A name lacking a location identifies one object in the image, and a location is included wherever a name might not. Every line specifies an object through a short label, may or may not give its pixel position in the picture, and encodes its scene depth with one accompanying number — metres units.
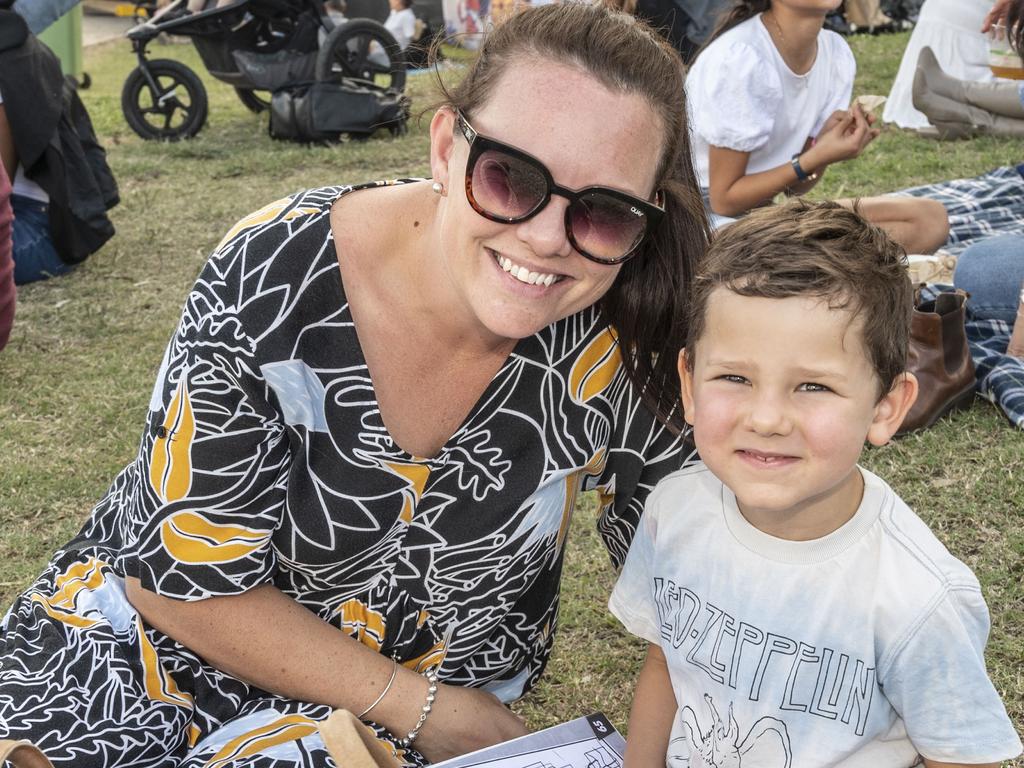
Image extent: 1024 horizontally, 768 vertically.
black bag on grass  7.45
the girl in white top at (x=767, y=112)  3.85
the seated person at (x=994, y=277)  3.79
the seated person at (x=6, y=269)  3.99
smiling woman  1.61
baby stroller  7.68
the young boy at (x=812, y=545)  1.46
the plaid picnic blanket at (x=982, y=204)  4.43
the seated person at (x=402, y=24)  11.35
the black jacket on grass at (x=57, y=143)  4.79
